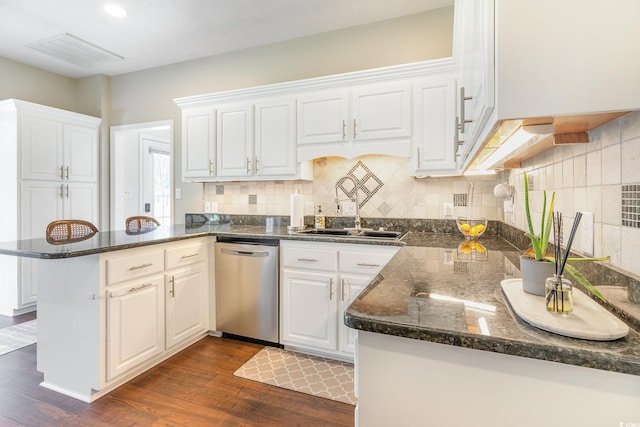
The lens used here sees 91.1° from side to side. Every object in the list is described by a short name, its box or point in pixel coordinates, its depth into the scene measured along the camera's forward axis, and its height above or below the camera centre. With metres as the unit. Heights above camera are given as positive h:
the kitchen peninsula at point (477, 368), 0.57 -0.32
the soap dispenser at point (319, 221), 2.83 -0.11
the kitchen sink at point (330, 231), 2.74 -0.20
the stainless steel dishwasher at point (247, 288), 2.42 -0.64
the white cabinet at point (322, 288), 2.18 -0.58
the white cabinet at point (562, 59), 0.63 +0.31
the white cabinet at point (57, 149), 3.17 +0.63
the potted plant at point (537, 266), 0.81 -0.15
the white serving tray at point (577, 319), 0.60 -0.23
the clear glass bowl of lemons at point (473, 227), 2.19 -0.13
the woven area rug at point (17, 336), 2.52 -1.11
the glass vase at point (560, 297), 0.69 -0.20
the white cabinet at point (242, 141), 2.72 +0.62
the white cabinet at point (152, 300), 1.86 -0.63
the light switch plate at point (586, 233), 0.91 -0.07
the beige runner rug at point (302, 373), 1.93 -1.11
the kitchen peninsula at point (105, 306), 1.78 -0.61
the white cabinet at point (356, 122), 2.38 +0.69
